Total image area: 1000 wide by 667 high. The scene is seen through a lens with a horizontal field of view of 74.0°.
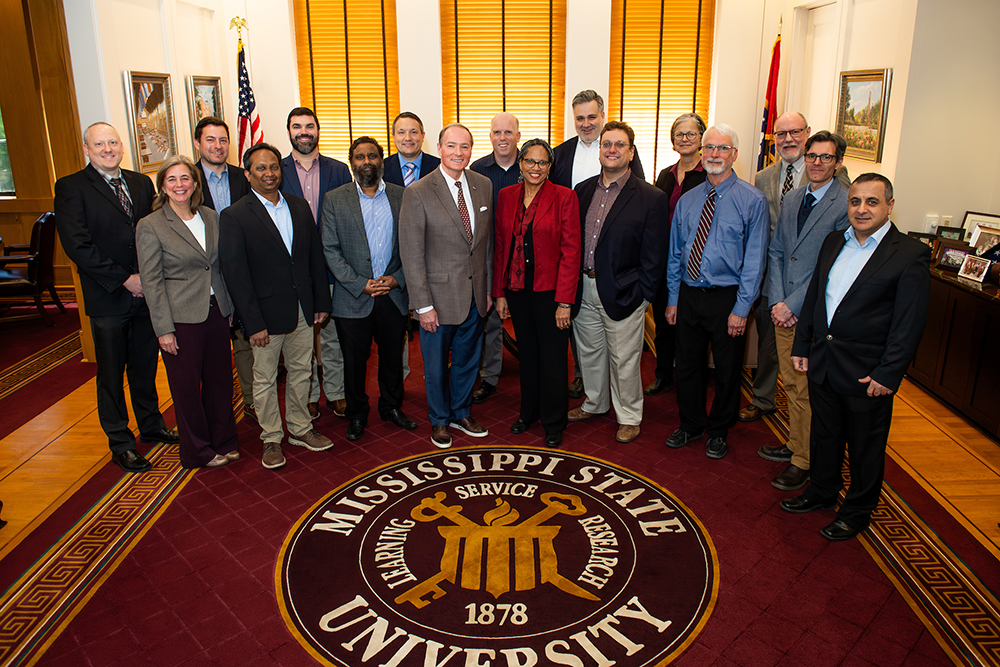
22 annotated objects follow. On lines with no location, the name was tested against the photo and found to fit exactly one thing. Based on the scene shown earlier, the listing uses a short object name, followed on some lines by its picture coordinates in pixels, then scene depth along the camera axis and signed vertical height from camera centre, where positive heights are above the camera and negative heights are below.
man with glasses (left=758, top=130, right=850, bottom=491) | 3.80 -0.60
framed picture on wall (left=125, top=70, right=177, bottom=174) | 6.02 +0.31
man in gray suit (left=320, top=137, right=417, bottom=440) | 4.40 -0.71
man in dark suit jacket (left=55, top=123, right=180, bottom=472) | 4.13 -0.67
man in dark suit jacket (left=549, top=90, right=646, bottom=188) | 5.00 +0.04
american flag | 7.25 +0.39
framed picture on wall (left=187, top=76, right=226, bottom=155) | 7.02 +0.59
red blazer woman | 4.25 -0.52
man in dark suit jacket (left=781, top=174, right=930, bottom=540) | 3.17 -0.91
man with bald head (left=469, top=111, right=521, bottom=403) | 5.11 -0.18
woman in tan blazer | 3.89 -0.90
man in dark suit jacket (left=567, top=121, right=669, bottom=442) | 4.26 -0.72
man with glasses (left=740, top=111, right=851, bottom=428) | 4.43 -0.22
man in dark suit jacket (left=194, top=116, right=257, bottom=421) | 4.75 -0.17
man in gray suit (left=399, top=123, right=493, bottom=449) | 4.27 -0.69
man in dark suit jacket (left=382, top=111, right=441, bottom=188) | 5.32 -0.04
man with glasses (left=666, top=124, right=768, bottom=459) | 4.09 -0.79
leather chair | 7.27 -1.25
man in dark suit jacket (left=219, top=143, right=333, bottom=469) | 4.05 -0.81
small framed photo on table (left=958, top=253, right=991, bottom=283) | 4.90 -0.86
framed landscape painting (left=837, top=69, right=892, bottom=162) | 5.84 +0.35
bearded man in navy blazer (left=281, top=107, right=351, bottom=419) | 4.95 -0.21
